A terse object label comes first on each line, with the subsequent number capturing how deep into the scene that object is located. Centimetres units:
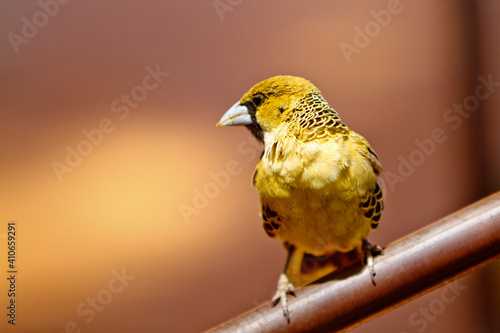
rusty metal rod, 240
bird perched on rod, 242
